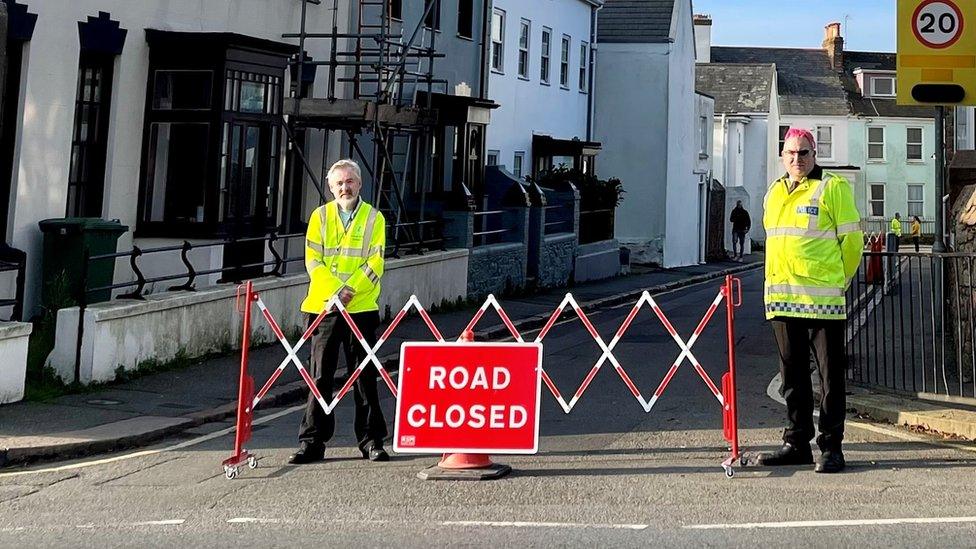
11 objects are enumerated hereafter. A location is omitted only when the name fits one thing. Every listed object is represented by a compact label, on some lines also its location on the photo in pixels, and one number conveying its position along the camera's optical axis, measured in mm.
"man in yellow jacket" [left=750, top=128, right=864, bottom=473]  8609
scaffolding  18609
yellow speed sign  12570
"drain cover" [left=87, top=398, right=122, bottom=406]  11422
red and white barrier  8648
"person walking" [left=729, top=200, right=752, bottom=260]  44875
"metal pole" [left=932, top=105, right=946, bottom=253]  11861
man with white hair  8969
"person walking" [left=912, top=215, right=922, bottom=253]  59031
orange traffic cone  8359
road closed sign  8578
